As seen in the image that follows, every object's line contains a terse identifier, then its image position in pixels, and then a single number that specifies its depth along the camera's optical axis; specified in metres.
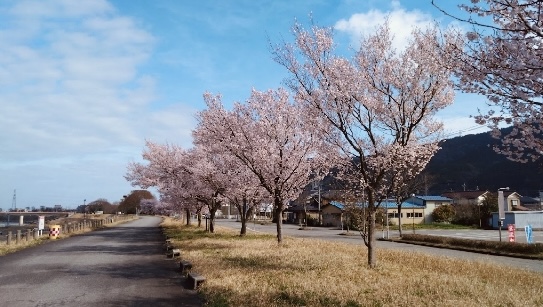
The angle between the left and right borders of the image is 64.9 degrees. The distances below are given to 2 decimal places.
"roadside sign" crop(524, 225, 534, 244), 25.35
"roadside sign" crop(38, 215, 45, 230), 33.56
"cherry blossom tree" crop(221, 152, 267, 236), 25.73
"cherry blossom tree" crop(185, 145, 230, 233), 28.11
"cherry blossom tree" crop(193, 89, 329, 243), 20.05
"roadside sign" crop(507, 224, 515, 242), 25.29
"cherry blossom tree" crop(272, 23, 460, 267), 12.69
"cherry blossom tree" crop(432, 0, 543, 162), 5.09
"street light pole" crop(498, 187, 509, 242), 21.80
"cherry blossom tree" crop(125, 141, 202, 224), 34.81
